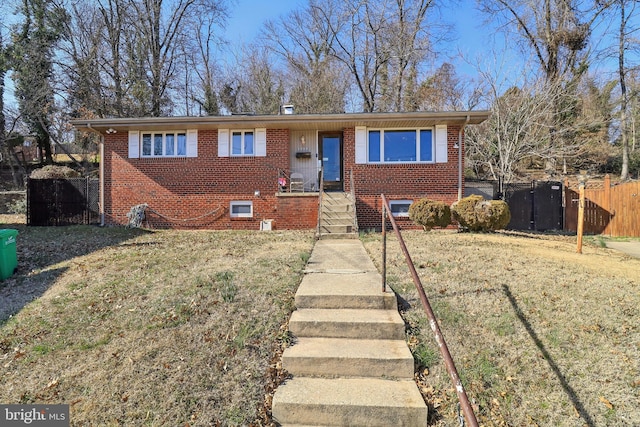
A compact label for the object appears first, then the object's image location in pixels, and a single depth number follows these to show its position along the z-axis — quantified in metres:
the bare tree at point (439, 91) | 21.58
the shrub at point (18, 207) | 15.52
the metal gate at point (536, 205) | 13.02
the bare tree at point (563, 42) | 17.80
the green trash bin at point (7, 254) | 5.98
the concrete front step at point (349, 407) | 2.83
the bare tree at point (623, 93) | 19.59
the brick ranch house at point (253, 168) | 11.04
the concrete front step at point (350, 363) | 3.27
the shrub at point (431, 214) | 9.38
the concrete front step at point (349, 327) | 3.72
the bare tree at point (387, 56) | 22.91
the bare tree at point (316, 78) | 23.94
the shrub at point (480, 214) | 8.98
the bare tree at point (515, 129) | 14.95
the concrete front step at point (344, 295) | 4.18
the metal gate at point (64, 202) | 12.29
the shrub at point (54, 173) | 17.53
